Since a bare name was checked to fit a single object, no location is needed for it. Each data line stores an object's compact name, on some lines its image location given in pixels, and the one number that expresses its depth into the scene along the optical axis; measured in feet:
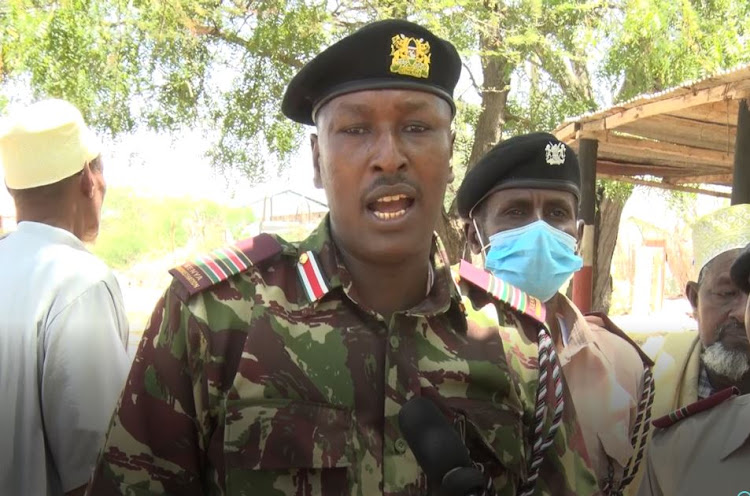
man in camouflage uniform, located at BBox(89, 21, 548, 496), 4.93
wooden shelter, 16.43
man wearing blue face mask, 7.73
